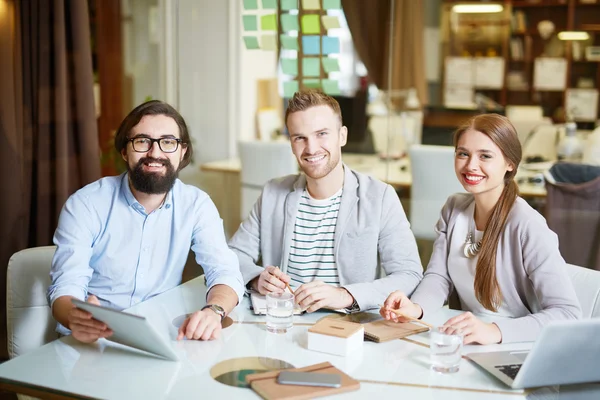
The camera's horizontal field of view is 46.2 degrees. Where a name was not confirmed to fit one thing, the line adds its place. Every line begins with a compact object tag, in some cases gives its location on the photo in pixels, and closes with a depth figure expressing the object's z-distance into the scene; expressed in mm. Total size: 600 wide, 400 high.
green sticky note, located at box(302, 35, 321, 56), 4086
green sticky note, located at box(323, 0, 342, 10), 4010
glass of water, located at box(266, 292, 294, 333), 1841
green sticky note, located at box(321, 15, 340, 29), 4043
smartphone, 1462
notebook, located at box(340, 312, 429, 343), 1764
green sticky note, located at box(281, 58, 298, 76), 4207
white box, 1651
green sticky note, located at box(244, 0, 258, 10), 4273
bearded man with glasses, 2066
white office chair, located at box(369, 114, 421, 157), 4312
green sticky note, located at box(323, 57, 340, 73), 4105
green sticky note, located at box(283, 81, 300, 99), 4277
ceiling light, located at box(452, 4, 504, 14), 6992
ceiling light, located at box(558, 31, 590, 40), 6044
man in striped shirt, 2311
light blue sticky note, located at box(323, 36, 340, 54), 4074
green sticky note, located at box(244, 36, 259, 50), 4343
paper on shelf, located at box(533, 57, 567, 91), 6516
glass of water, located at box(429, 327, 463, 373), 1580
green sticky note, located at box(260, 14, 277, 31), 4188
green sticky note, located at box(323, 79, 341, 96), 4156
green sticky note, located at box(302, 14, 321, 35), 4059
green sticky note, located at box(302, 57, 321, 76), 4133
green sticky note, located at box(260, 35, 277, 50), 4242
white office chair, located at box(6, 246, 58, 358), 2137
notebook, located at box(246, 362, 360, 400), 1416
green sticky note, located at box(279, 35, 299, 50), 4145
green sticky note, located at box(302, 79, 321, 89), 4152
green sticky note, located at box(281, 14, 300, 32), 4102
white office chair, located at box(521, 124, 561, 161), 4531
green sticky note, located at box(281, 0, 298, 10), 4082
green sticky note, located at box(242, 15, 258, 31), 4305
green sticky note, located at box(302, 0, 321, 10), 4035
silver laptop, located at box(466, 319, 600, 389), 1434
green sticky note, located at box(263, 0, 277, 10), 4154
